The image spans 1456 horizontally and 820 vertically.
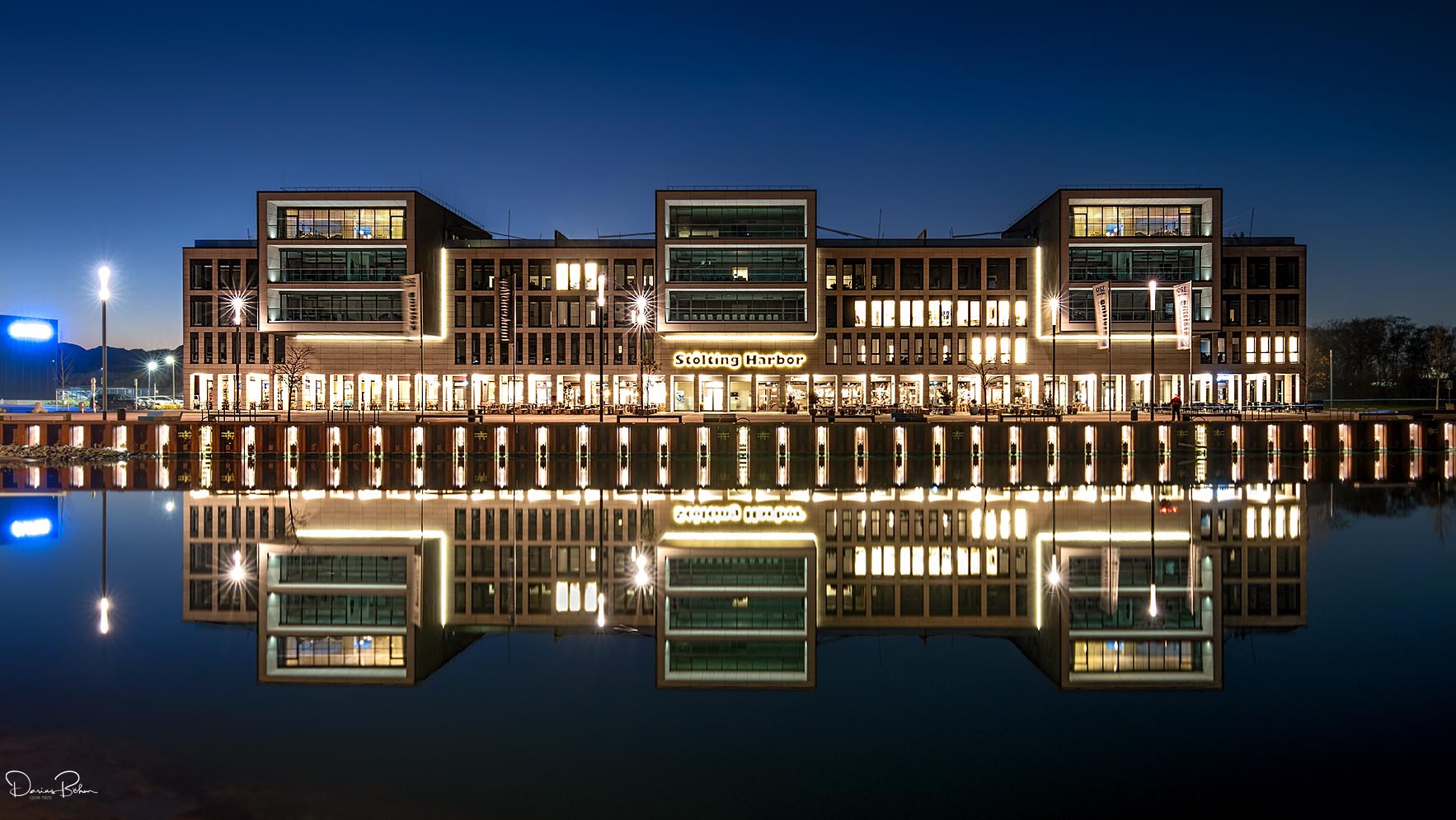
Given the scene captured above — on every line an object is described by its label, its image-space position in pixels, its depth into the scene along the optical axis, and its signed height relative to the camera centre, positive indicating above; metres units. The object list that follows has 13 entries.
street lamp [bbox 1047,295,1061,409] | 85.94 +8.94
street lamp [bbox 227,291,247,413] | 83.56 +8.65
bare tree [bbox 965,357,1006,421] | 89.31 +3.38
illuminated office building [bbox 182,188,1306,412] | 87.75 +9.35
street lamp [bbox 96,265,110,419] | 62.70 +8.13
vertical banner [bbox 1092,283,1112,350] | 81.19 +8.33
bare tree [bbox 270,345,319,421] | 87.88 +3.44
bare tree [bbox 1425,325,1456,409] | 105.62 +7.01
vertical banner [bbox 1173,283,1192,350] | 79.38 +8.14
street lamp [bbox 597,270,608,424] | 66.12 +7.21
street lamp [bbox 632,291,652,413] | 79.00 +7.85
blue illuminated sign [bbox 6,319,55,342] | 156.25 +12.12
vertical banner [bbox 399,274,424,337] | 85.04 +8.36
